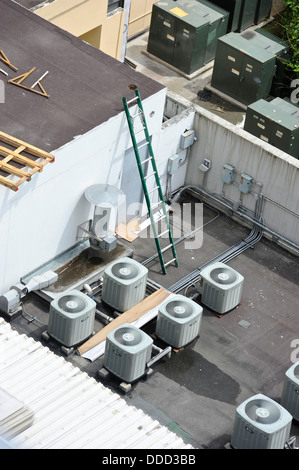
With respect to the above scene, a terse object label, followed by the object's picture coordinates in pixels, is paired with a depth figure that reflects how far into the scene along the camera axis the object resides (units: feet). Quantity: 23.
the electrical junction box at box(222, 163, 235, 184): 107.96
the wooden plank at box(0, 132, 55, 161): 92.38
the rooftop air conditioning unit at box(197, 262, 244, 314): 97.71
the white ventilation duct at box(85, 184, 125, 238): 99.19
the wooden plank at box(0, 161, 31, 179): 90.07
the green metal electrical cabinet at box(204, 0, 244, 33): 137.59
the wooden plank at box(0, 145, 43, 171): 91.28
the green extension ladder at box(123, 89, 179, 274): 99.96
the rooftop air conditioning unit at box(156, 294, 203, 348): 93.25
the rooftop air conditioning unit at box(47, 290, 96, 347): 91.97
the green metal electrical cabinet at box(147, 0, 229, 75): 129.70
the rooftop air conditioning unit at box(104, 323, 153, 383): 89.20
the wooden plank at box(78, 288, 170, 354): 93.50
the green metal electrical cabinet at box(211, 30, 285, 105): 126.11
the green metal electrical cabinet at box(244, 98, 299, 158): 114.73
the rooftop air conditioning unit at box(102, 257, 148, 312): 96.32
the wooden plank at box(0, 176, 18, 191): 89.17
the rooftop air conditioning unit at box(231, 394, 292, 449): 84.64
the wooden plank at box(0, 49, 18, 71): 101.96
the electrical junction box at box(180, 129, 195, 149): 108.37
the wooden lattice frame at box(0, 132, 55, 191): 89.71
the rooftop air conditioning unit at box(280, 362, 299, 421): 89.25
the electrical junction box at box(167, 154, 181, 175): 108.68
